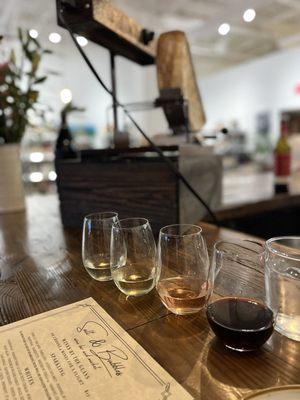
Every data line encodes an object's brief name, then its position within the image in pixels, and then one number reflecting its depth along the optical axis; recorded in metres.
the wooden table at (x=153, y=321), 0.38
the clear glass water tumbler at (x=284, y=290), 0.45
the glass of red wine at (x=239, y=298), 0.41
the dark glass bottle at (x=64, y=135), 1.44
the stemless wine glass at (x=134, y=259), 0.57
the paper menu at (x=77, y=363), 0.37
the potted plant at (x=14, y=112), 1.25
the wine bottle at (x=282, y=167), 1.73
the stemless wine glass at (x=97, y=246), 0.65
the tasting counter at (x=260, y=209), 1.50
